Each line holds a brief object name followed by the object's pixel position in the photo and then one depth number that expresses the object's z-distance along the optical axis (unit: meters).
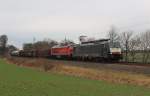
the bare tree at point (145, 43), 34.96
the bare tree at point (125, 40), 41.14
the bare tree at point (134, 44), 39.24
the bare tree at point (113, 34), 50.32
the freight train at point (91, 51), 23.57
